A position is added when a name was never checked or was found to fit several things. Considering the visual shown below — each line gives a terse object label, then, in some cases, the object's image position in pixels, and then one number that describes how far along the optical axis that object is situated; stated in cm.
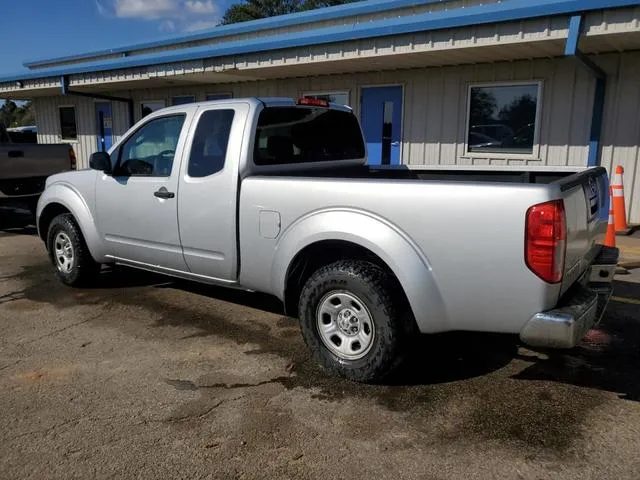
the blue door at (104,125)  1727
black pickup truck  916
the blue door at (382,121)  1116
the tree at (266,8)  4625
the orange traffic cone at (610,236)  663
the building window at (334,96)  1180
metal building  789
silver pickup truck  300
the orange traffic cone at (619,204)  790
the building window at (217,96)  1399
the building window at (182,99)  1486
